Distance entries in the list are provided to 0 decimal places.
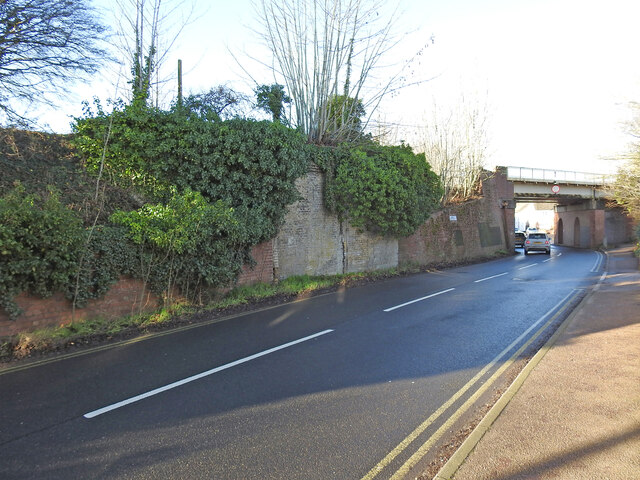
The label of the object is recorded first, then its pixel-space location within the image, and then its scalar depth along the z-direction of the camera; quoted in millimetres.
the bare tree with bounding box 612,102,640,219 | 16484
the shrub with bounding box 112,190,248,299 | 9500
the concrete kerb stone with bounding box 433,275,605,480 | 3470
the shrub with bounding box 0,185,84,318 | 6898
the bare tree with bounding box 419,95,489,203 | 28391
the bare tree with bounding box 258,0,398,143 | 17422
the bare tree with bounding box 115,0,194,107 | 14773
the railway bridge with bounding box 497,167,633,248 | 39125
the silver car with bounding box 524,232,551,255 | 33225
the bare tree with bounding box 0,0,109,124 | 11078
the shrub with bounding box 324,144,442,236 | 16953
